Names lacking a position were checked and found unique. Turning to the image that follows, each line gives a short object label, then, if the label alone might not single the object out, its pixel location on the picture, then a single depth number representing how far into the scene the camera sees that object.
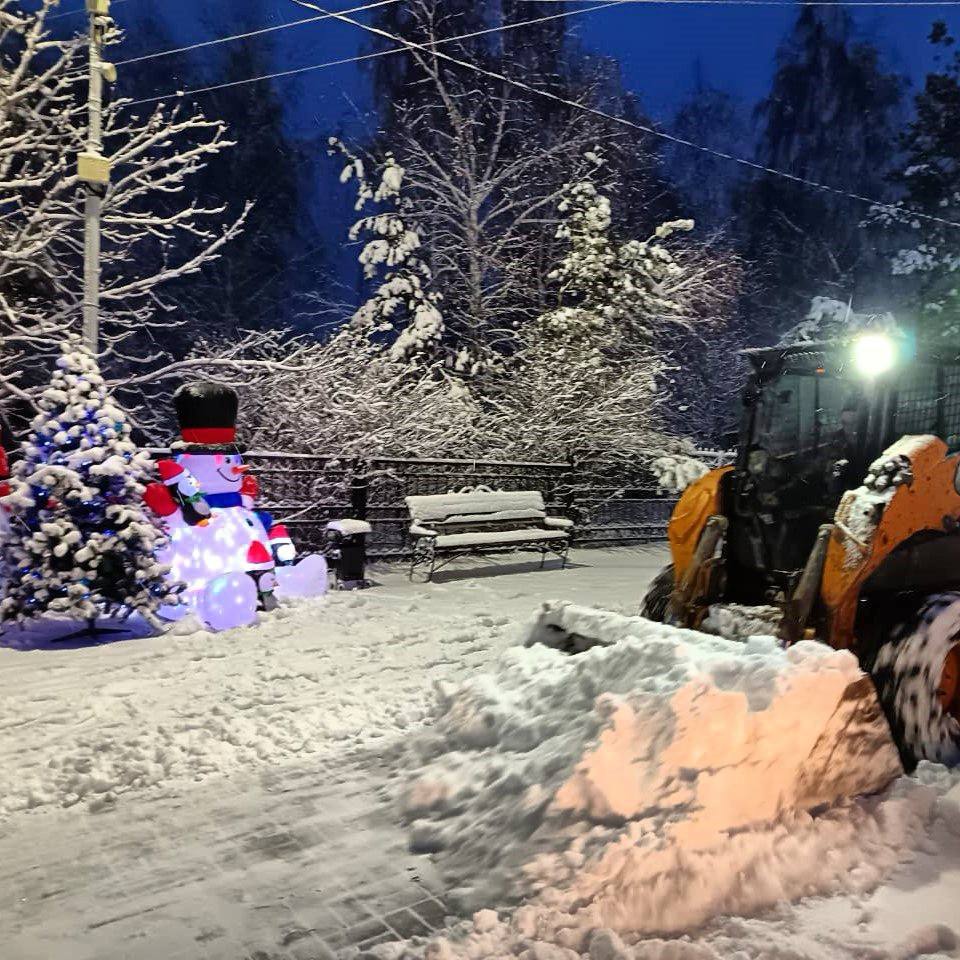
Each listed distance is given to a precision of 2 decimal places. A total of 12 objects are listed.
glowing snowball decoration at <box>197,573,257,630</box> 6.71
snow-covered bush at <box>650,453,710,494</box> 14.56
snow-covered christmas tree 6.19
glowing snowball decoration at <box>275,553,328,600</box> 7.78
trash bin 8.93
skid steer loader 3.72
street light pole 7.23
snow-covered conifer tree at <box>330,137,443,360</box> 16.80
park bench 9.60
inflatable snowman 6.76
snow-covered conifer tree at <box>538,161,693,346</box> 16.80
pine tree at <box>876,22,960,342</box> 17.75
